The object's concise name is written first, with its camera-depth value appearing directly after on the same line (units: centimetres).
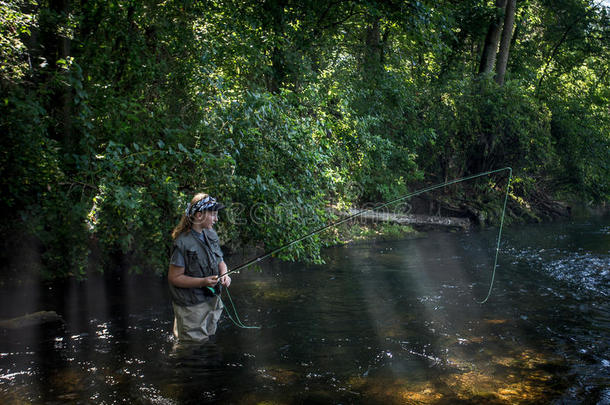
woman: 487
